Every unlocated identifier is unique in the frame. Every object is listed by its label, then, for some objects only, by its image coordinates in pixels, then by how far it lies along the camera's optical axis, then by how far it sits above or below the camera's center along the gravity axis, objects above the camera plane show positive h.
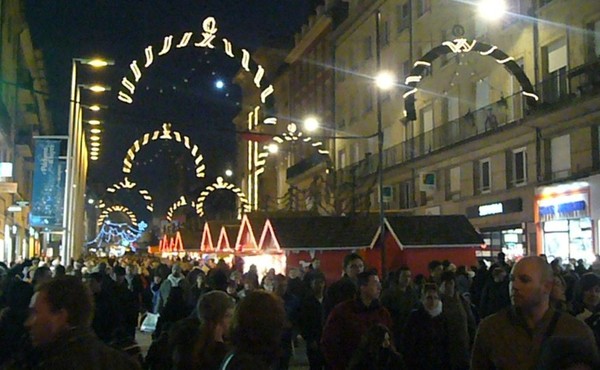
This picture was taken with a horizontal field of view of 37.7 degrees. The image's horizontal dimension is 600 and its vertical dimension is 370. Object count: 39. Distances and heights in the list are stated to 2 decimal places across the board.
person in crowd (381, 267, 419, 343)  11.37 -0.50
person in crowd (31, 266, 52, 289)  10.96 -0.16
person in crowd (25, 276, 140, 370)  3.80 -0.31
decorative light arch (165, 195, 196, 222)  80.69 +5.26
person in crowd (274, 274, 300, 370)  10.02 -0.69
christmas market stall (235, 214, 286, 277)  28.88 +0.43
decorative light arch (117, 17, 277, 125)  19.73 +4.90
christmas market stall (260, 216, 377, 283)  26.84 +0.74
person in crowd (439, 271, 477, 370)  9.02 -0.65
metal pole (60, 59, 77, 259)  28.61 +2.92
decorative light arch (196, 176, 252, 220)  50.12 +4.86
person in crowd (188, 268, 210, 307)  13.75 -0.43
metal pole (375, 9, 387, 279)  21.46 +1.16
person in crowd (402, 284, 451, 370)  8.80 -0.74
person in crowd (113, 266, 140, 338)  13.23 -0.64
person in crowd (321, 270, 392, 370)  7.73 -0.52
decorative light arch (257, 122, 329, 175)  30.87 +4.60
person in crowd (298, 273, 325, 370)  11.09 -0.83
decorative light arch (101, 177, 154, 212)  43.71 +5.08
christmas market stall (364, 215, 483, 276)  25.02 +0.60
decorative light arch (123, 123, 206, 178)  31.97 +4.42
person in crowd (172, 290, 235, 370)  5.34 -0.47
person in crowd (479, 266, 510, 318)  12.48 -0.46
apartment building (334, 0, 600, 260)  27.39 +5.21
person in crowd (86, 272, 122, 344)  11.87 -0.70
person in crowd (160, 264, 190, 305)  17.06 -0.38
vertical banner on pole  30.72 +2.65
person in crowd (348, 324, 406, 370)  6.47 -0.68
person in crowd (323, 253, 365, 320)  9.52 -0.33
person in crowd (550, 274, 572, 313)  8.91 -0.34
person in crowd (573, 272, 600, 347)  8.53 -0.32
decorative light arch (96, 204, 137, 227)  96.34 +5.77
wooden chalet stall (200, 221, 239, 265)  37.72 +0.89
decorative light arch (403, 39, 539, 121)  25.44 +5.99
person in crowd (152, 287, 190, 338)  10.60 -0.57
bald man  4.73 -0.33
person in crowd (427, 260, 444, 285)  14.20 -0.12
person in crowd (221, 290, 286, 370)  4.31 -0.34
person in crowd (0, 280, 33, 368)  6.90 -0.56
